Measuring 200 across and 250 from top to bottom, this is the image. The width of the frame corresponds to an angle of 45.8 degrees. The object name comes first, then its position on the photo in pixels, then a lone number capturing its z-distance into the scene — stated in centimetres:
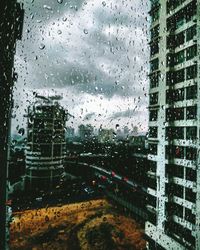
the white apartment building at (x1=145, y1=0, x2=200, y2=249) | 1400
